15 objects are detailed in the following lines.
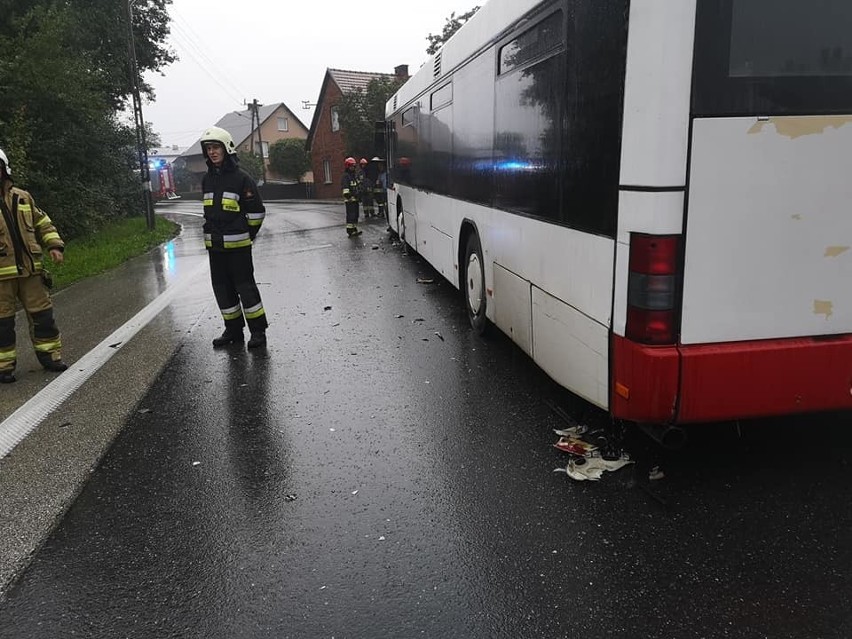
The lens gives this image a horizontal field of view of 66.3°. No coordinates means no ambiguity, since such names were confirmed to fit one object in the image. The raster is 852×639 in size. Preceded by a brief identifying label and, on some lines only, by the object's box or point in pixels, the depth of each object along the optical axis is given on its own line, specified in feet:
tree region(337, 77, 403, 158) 104.12
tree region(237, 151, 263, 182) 184.39
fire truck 183.83
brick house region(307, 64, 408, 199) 136.36
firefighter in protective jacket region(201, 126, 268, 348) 20.02
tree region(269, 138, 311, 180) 177.17
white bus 9.35
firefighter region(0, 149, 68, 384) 17.93
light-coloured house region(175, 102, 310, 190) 237.86
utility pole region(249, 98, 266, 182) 189.06
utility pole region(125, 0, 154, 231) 66.39
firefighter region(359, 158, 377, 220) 75.07
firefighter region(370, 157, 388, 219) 66.19
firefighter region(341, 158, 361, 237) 53.01
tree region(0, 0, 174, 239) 44.14
